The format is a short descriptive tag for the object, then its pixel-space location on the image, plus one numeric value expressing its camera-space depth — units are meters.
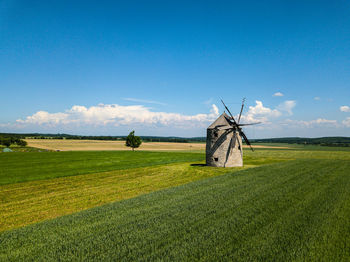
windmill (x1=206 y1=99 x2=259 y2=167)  32.94
